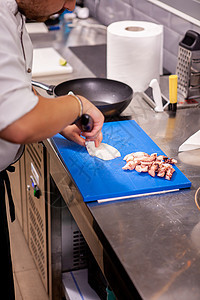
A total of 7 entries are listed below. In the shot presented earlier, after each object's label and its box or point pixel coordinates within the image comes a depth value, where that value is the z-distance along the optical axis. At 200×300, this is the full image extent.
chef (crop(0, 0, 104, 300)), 1.13
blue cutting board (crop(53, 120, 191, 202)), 1.44
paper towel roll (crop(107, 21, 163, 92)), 2.17
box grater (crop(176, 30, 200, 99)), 2.02
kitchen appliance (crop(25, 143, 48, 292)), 2.11
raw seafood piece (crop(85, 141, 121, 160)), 1.64
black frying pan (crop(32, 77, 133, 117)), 2.04
